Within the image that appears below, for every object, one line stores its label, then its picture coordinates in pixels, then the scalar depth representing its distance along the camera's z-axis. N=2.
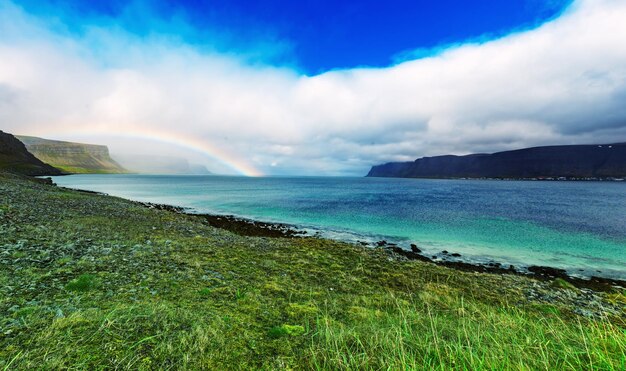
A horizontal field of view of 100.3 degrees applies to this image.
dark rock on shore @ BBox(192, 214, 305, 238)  32.99
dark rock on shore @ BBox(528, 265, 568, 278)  21.79
